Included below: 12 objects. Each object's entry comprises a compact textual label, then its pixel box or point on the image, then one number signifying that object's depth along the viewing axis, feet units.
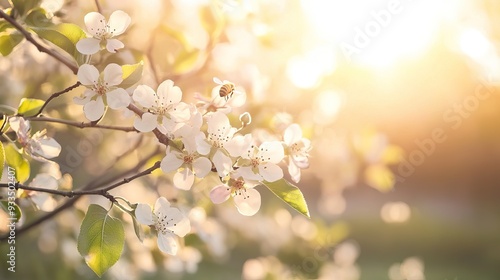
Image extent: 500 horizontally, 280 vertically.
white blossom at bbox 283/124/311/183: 3.16
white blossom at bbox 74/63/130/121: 2.98
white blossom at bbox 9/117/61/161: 3.18
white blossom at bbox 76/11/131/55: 3.05
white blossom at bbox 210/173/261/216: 3.02
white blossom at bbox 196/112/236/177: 2.97
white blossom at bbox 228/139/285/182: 2.98
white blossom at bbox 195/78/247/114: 3.13
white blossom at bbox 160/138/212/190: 2.98
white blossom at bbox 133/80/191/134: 2.99
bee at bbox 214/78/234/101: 3.10
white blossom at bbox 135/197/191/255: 3.05
